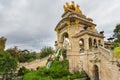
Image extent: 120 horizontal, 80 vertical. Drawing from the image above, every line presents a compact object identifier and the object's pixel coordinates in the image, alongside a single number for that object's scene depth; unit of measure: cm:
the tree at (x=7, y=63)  1259
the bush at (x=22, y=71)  1397
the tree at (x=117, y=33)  1744
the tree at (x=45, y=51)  2142
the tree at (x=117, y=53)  768
